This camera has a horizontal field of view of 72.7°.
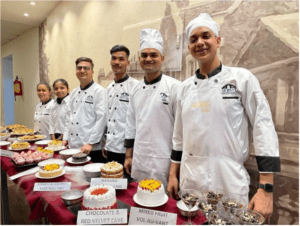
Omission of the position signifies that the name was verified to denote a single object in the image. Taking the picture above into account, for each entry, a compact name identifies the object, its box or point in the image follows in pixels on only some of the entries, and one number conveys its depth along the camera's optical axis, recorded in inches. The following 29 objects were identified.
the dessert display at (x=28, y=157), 72.2
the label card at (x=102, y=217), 39.0
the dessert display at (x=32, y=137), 116.6
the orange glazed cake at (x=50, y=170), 62.5
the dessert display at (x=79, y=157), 75.4
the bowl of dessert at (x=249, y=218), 33.3
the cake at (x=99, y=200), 42.6
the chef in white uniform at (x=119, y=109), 98.9
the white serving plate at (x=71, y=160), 74.2
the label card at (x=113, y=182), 53.2
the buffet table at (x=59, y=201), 43.0
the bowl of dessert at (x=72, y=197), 46.3
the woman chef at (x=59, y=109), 150.0
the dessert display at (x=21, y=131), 142.8
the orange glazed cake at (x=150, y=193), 45.9
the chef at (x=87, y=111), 111.3
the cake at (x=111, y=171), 58.1
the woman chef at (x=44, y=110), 169.2
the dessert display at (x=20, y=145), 96.6
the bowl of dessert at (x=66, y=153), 83.5
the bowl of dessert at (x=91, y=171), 62.8
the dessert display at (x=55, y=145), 93.4
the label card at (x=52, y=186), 53.9
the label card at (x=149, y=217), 37.7
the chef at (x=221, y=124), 51.2
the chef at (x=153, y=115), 76.6
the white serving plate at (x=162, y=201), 45.3
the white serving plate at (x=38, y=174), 62.7
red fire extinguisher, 341.4
